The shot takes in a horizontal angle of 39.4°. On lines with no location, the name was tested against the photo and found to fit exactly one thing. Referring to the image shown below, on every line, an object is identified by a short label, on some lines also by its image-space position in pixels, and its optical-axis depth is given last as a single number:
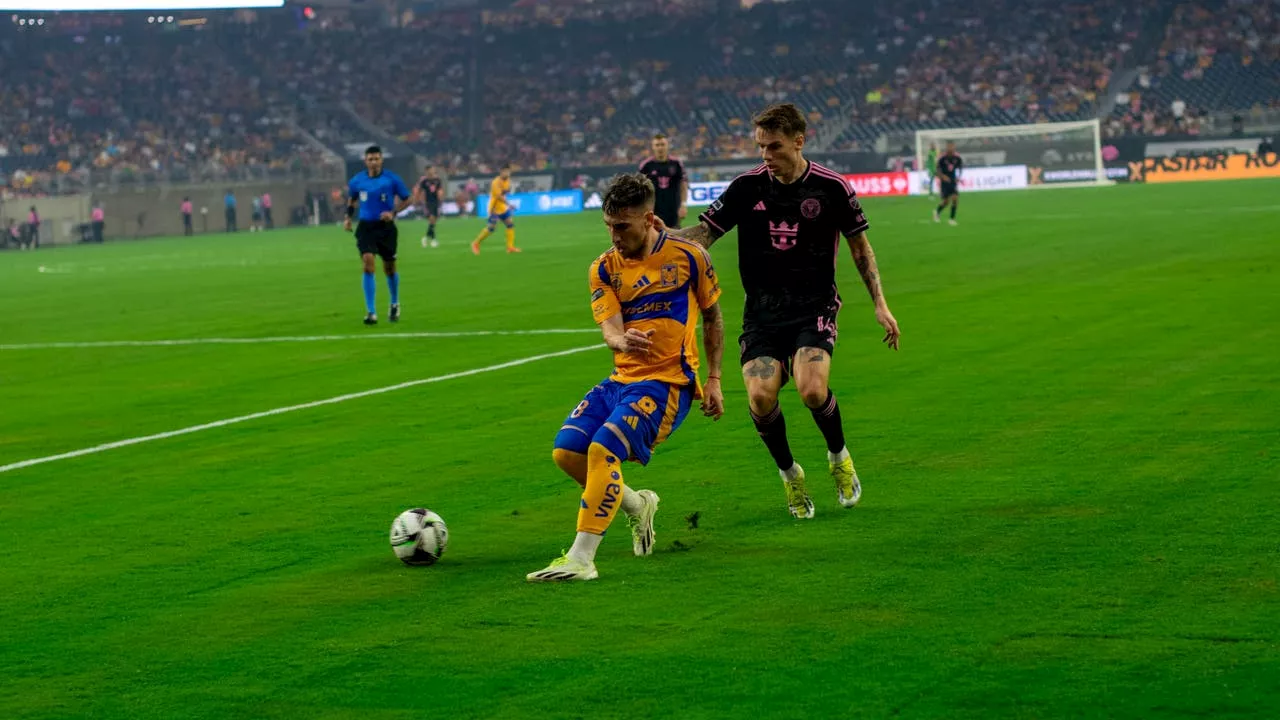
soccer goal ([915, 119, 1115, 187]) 64.00
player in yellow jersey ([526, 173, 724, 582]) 7.77
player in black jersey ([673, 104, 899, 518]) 8.90
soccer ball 7.99
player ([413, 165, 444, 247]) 45.75
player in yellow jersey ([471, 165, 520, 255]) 40.53
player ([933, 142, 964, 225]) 40.16
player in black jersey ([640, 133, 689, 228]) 26.38
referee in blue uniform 22.31
